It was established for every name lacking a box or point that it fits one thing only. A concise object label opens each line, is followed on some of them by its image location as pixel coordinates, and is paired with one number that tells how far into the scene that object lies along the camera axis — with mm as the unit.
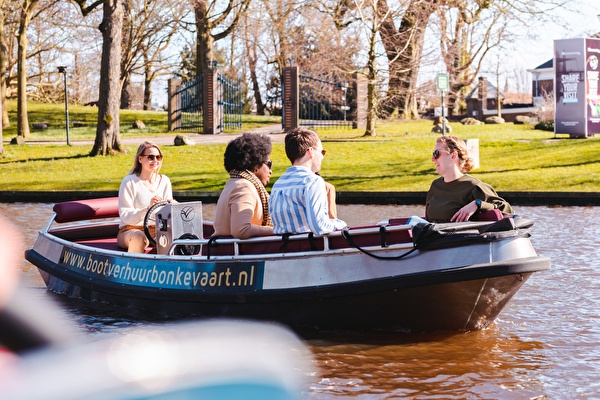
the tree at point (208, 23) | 38588
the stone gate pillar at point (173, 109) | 35250
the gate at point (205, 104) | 33312
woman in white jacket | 10164
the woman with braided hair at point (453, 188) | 8508
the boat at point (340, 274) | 7910
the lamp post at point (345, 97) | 33509
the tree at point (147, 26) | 40531
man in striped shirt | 8312
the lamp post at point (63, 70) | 32406
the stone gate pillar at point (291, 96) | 31562
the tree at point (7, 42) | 35531
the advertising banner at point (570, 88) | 28547
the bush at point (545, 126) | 35100
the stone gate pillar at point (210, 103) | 33188
